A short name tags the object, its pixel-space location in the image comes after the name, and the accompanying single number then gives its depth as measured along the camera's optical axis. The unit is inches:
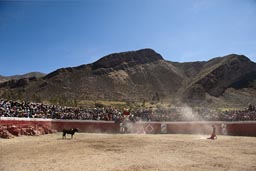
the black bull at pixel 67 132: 1184.7
